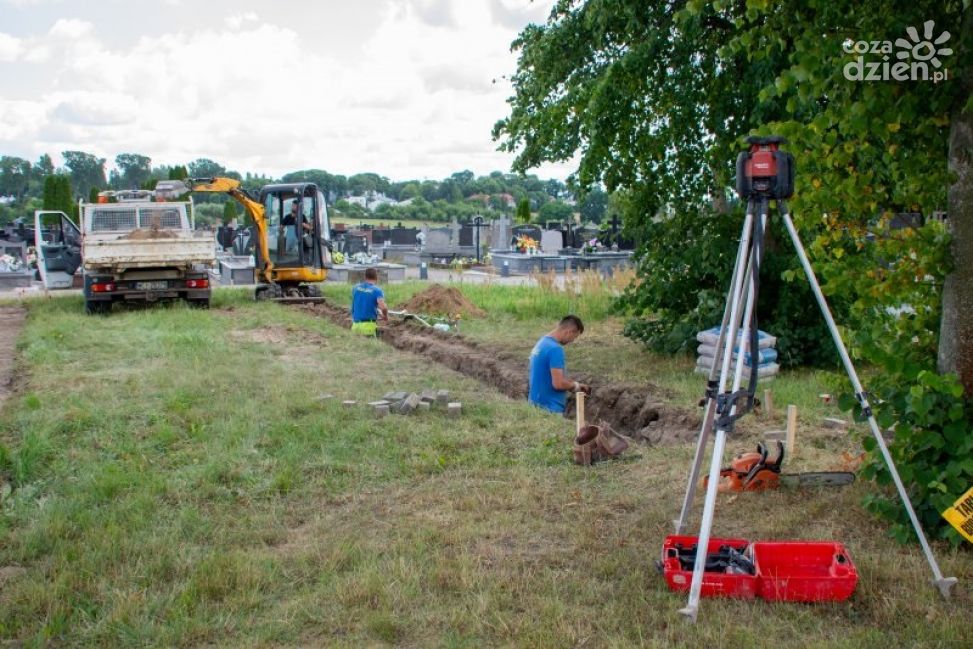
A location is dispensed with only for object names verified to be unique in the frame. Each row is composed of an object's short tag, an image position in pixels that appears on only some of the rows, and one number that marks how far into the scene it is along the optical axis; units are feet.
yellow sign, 15.03
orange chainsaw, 19.22
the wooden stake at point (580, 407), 23.09
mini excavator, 68.08
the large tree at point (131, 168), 257.96
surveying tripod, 13.53
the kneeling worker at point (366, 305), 48.98
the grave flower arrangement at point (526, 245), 117.60
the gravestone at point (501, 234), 133.49
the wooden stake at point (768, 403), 27.02
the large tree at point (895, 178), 16.01
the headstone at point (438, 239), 140.26
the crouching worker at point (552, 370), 27.99
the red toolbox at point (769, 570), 13.78
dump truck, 57.98
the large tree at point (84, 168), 270.87
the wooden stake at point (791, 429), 22.25
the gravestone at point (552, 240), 128.27
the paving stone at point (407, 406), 27.04
